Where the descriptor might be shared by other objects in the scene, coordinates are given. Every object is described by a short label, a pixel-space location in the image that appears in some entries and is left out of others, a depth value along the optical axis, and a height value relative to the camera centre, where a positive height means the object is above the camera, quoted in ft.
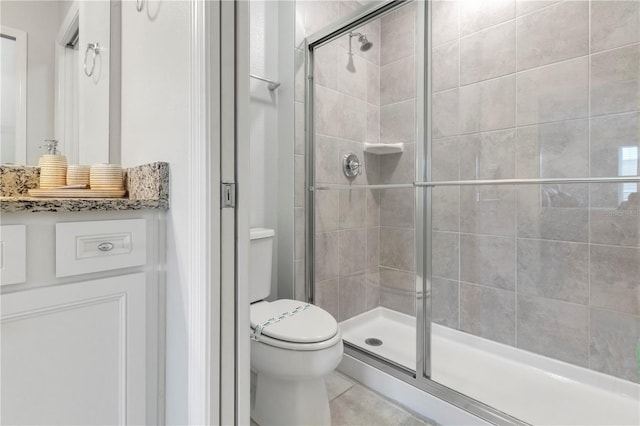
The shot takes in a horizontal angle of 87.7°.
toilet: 4.00 -1.85
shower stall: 5.17 +0.25
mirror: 3.93 +1.68
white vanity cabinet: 2.46 -0.90
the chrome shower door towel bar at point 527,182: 3.94 +0.41
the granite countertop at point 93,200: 2.45 +0.20
